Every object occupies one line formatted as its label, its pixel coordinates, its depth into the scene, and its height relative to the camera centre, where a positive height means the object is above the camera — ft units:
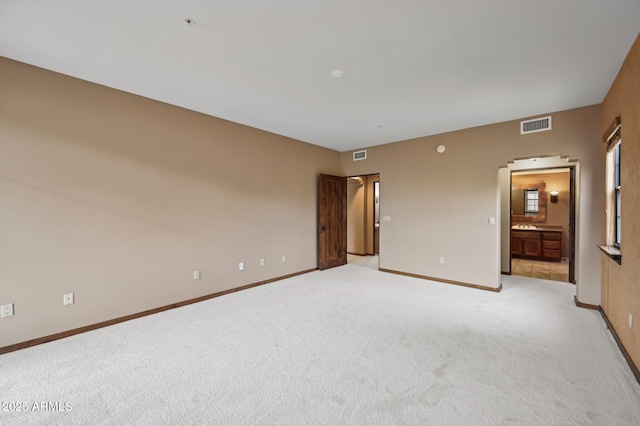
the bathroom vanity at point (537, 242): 21.74 -2.65
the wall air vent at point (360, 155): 19.85 +4.06
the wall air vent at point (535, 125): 12.79 +3.99
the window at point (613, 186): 9.66 +0.86
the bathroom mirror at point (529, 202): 24.11 +0.65
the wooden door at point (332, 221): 19.29 -0.73
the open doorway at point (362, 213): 25.74 -0.19
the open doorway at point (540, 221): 21.67 -1.00
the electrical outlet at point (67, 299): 9.39 -2.92
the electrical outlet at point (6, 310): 8.32 -2.93
